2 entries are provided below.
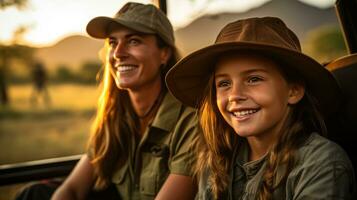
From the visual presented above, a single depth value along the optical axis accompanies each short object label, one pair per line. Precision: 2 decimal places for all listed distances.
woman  1.92
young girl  1.24
